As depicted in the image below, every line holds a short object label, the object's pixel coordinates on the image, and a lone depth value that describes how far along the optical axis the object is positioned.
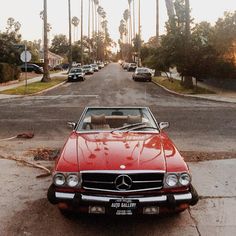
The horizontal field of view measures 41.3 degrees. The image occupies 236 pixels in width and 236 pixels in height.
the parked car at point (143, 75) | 33.15
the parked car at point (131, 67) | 57.41
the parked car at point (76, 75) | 33.93
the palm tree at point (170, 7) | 31.25
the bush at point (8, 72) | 28.53
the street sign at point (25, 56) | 21.71
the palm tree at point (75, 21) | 123.20
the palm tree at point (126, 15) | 125.47
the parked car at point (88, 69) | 47.33
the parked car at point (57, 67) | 60.52
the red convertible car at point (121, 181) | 3.82
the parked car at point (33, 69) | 46.54
